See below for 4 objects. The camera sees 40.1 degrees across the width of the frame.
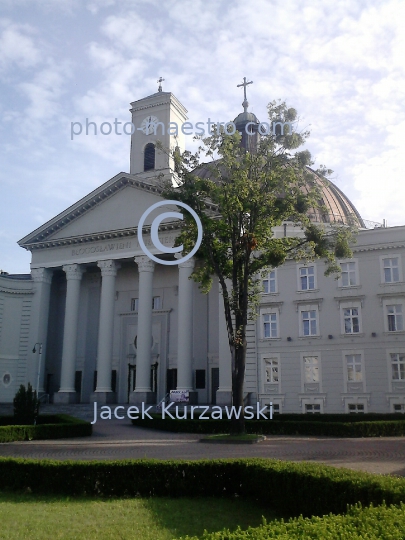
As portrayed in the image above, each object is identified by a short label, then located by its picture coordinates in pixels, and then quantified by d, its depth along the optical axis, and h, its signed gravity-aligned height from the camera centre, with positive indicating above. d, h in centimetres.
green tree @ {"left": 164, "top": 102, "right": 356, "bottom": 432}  2392 +797
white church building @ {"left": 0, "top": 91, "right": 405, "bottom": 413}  3412 +568
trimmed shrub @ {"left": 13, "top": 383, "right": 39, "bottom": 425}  2944 -57
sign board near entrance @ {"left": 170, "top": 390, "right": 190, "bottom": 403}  3775 +11
